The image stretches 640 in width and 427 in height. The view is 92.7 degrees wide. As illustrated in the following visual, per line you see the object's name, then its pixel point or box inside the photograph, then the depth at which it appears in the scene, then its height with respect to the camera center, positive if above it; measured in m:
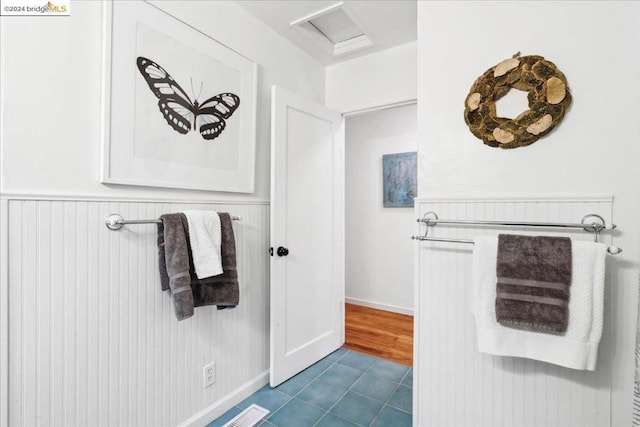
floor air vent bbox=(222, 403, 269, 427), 1.70 -1.17
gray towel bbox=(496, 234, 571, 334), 1.11 -0.25
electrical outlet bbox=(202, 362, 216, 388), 1.70 -0.91
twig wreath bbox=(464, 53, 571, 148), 1.23 +0.49
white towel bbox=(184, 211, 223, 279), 1.48 -0.15
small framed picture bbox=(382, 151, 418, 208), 3.42 +0.41
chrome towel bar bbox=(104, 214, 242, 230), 1.30 -0.04
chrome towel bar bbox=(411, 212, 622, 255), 1.15 -0.03
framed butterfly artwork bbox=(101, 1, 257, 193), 1.32 +0.55
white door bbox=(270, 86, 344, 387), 2.02 -0.14
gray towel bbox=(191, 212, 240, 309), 1.56 -0.36
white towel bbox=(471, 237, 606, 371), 1.08 -0.43
